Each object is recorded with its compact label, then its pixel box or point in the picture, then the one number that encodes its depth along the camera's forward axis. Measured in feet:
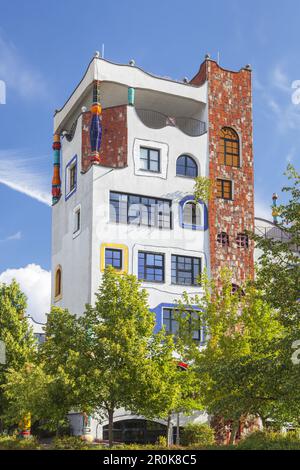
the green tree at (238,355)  87.25
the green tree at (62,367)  111.34
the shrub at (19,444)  119.24
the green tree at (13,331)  144.15
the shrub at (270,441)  101.54
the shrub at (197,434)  148.97
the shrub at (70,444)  117.60
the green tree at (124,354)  112.78
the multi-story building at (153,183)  162.20
